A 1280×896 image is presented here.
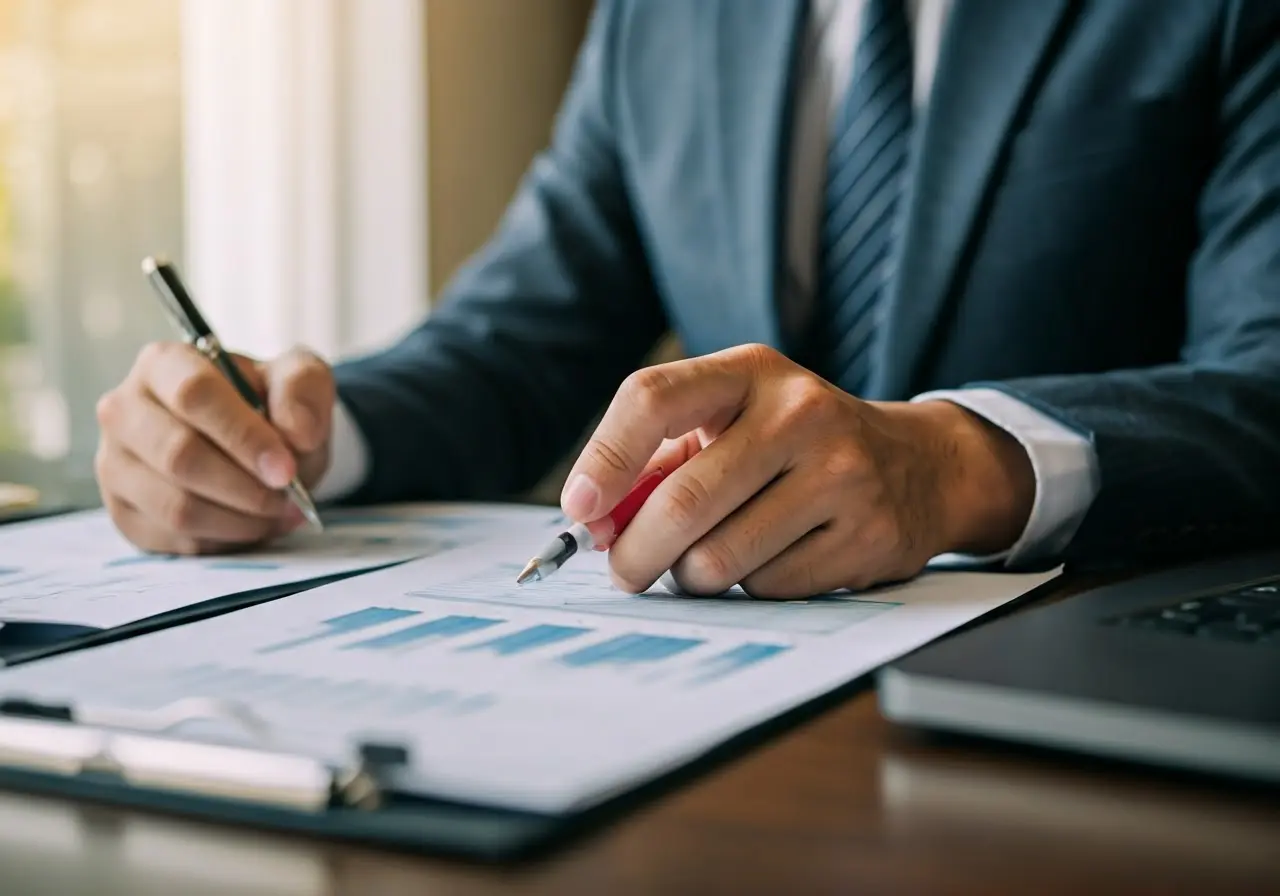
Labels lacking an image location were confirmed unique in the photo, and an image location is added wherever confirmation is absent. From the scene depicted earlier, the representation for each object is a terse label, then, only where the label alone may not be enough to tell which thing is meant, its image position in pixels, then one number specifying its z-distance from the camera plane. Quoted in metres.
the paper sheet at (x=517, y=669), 0.43
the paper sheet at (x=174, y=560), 0.70
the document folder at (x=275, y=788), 0.38
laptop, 0.41
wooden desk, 0.36
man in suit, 0.70
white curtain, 1.94
